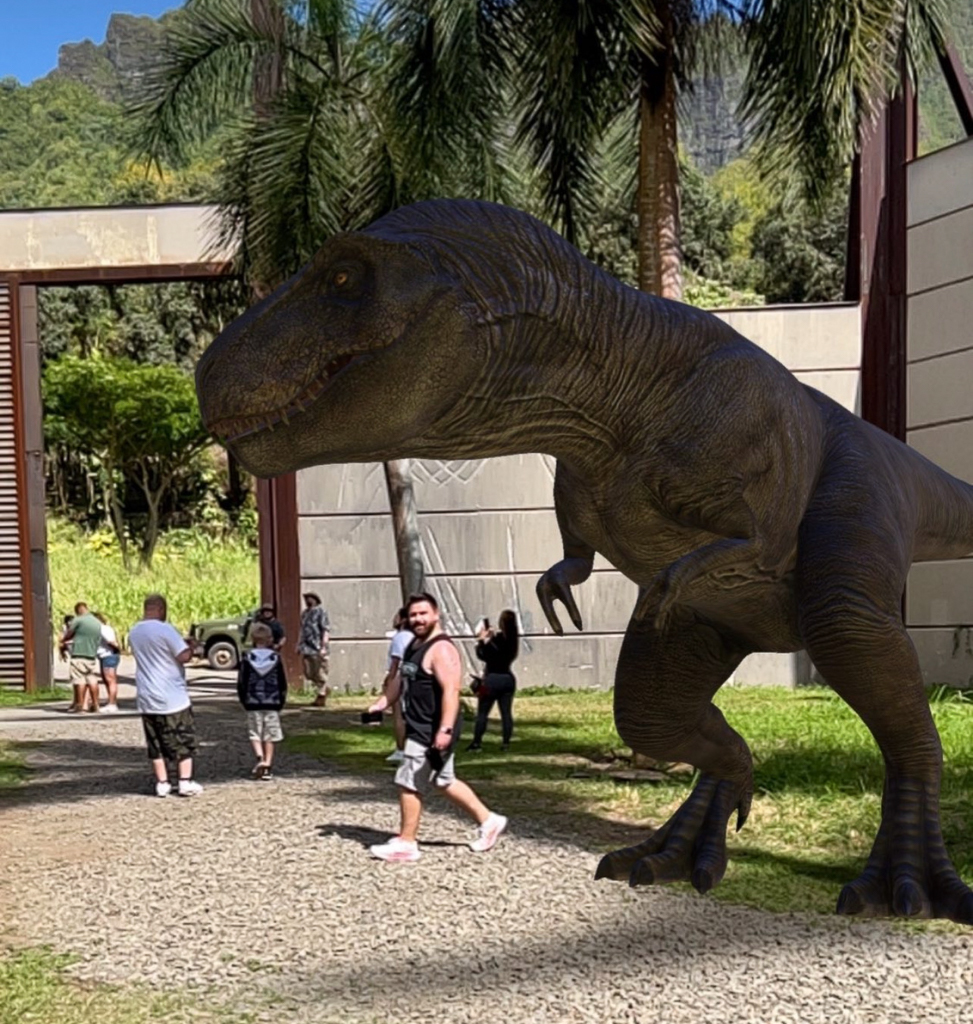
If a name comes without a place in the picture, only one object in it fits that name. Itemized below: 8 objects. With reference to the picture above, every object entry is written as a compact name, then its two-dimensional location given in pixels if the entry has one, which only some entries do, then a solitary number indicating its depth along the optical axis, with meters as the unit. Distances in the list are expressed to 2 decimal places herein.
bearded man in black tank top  7.64
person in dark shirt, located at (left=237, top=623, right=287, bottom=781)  10.60
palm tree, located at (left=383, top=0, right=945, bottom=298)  9.49
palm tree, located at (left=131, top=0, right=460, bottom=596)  12.05
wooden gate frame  17.58
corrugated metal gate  18.03
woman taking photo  11.90
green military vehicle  24.39
